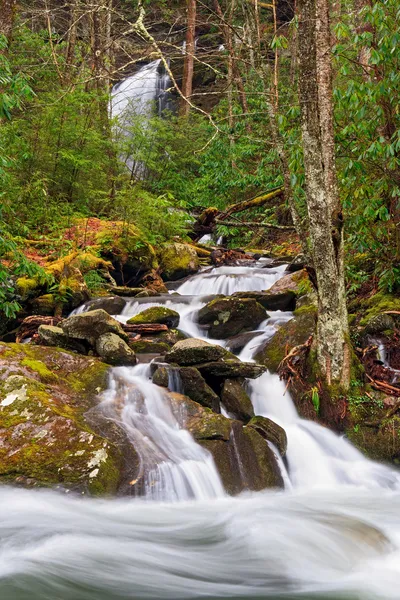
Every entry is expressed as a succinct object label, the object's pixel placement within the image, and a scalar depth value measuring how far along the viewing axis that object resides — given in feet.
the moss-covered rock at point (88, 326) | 23.59
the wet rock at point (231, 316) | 29.14
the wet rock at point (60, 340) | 23.70
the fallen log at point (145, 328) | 28.17
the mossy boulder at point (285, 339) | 24.43
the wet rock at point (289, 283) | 33.54
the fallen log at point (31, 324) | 27.27
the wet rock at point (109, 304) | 32.19
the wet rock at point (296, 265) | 38.90
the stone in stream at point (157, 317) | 29.12
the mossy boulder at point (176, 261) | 43.01
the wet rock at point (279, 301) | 31.89
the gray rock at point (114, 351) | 22.84
